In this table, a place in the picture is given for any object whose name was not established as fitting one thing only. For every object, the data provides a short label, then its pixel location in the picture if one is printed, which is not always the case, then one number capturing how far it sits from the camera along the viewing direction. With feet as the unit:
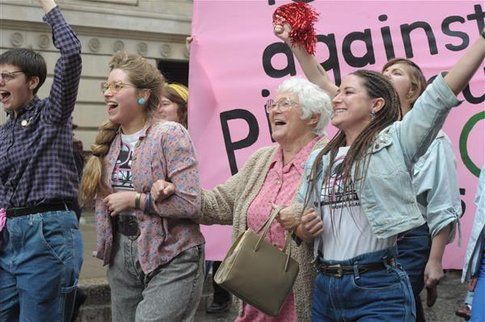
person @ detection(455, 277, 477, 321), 13.91
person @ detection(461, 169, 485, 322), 13.16
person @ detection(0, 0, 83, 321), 13.16
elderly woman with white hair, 12.56
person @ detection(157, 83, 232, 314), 17.79
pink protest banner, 16.92
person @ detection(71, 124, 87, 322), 18.34
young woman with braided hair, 12.74
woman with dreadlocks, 10.93
